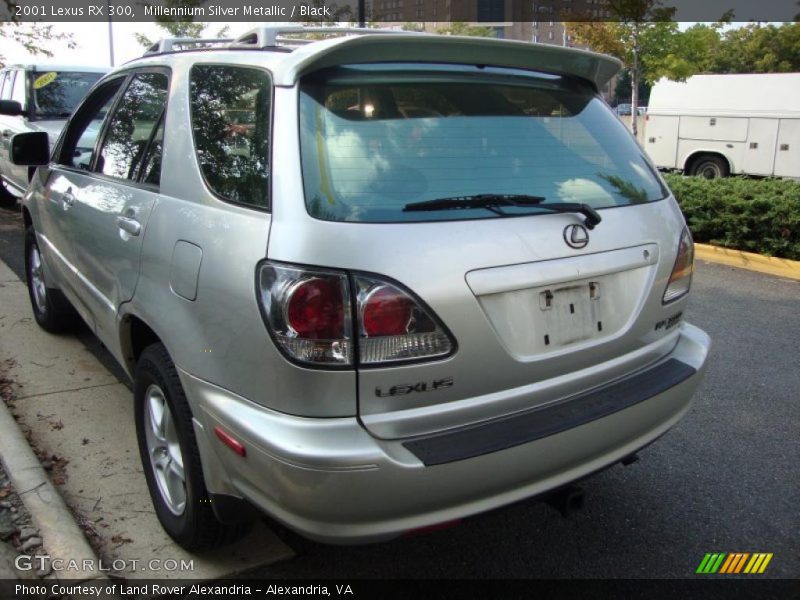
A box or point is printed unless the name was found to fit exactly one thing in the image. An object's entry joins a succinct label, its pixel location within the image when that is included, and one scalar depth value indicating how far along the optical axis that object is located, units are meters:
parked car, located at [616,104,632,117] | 43.39
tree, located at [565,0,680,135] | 16.39
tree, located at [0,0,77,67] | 13.54
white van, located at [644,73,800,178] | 13.78
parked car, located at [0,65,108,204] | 8.44
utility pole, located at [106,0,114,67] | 28.14
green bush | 7.09
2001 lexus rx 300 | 1.95
